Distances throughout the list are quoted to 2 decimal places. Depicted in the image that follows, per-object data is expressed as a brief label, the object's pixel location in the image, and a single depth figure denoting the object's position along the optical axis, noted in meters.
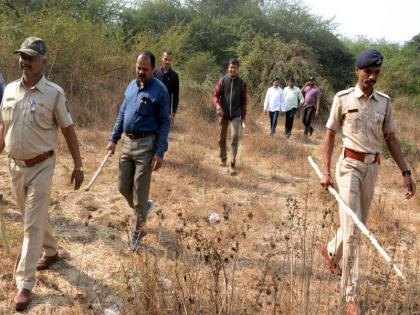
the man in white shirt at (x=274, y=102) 11.27
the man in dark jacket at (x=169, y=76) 6.69
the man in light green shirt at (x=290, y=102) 11.29
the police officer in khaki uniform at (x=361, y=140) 3.35
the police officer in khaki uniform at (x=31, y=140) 3.19
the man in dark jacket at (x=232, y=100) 7.27
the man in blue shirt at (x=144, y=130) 4.09
